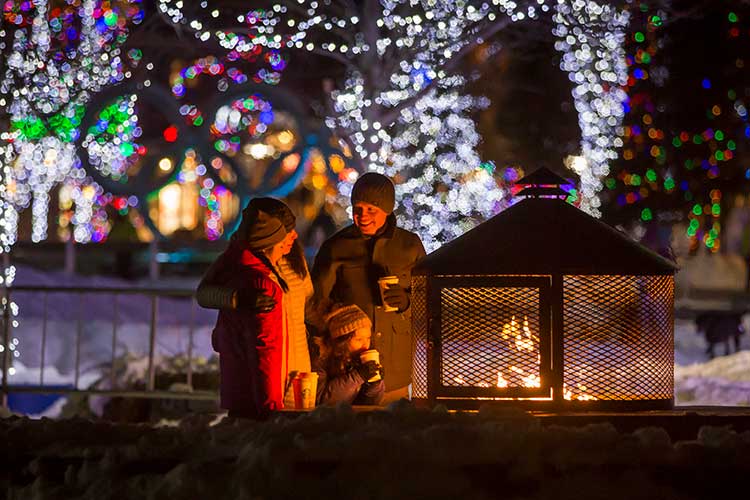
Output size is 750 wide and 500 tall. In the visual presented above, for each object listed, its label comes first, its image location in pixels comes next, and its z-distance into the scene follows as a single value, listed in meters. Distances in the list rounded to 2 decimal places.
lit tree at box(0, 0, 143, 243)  26.38
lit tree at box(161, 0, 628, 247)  24.83
